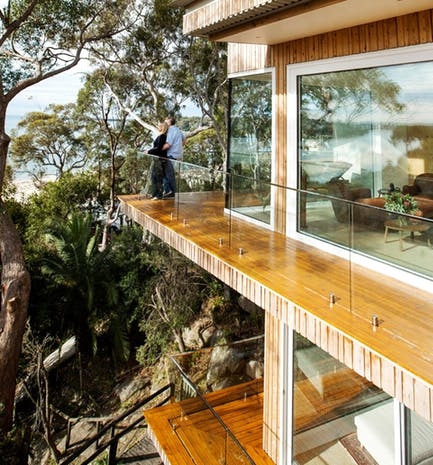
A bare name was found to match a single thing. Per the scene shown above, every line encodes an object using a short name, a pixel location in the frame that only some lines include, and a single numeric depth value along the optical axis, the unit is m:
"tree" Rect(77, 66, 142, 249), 20.38
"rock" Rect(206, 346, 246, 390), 8.48
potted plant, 4.65
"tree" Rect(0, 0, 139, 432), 11.02
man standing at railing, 8.84
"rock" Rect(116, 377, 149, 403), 13.98
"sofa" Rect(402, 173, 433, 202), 4.47
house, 3.64
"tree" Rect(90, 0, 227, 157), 17.92
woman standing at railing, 8.70
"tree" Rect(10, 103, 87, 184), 26.95
